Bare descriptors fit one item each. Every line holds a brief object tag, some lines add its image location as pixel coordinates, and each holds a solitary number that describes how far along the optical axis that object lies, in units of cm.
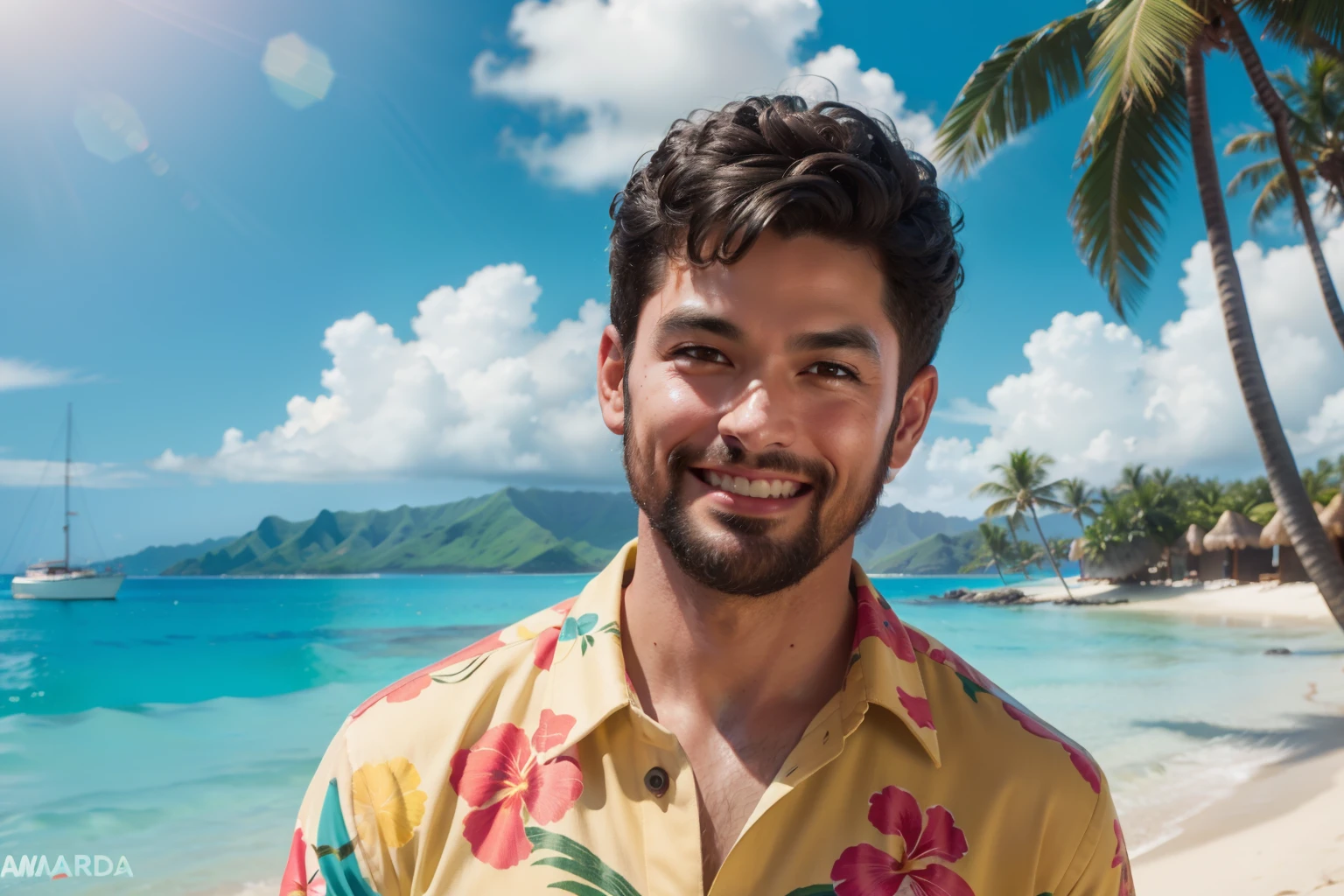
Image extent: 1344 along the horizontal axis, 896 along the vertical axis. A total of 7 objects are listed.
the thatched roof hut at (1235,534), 3706
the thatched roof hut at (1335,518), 2142
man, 155
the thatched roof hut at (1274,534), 2897
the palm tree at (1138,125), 777
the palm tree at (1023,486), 4984
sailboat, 6850
